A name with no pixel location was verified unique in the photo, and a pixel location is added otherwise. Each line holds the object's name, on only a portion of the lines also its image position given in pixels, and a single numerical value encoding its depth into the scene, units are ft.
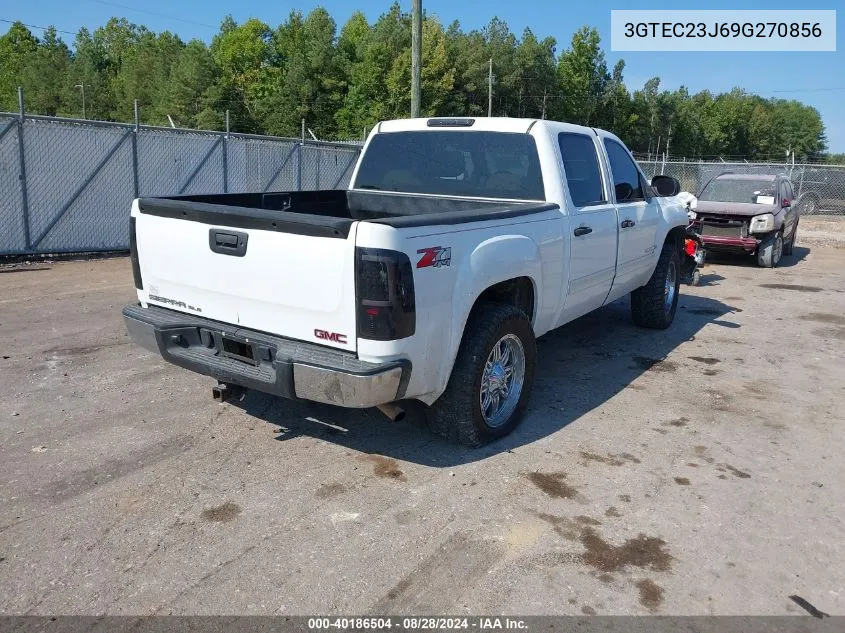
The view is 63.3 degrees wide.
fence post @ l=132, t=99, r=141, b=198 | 39.45
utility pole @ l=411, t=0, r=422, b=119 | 47.88
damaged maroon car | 41.04
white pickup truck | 11.08
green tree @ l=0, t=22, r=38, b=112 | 262.06
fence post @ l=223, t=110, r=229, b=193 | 45.19
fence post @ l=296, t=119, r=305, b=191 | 50.83
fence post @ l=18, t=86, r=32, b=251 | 34.40
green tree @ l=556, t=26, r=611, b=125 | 223.92
